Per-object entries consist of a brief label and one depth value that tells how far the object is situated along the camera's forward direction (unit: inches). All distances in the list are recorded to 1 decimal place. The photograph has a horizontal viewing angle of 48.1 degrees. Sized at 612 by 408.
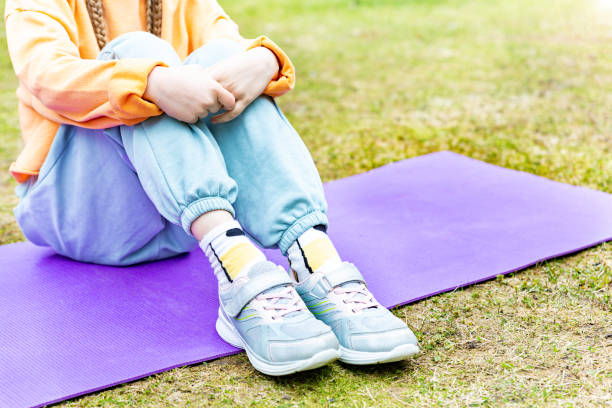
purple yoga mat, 57.0
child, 54.9
